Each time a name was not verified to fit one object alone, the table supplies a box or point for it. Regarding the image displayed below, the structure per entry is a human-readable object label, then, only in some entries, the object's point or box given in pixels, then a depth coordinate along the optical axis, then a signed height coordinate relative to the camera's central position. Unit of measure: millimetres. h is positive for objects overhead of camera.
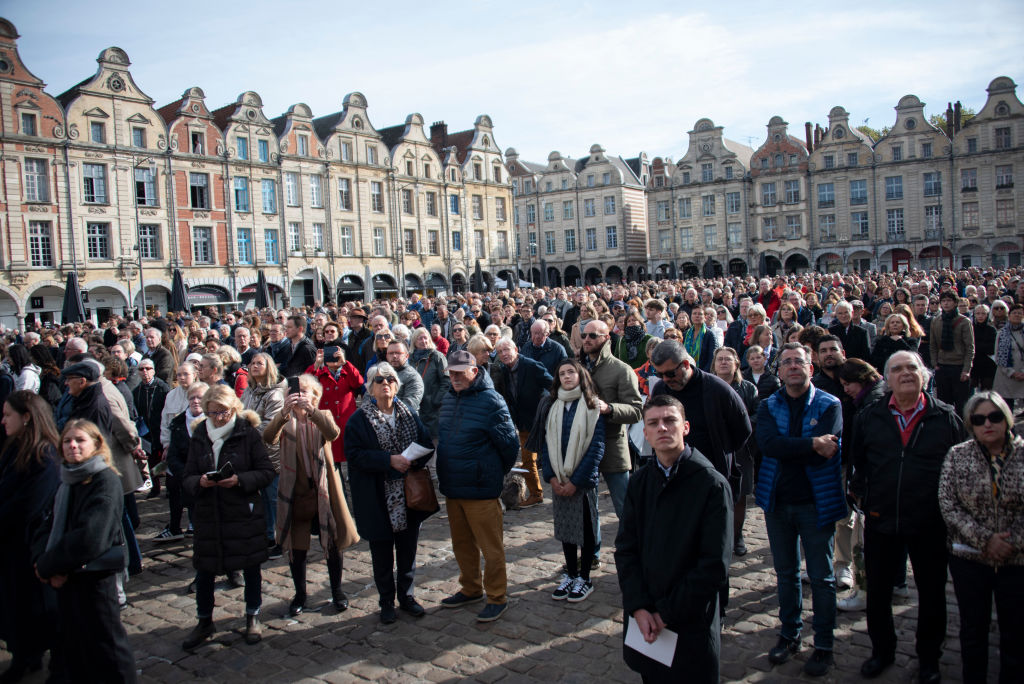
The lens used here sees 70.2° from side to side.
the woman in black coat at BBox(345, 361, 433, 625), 5238 -1191
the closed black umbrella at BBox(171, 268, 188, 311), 23031 +1159
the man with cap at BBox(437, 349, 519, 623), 5219 -1048
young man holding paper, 3266 -1165
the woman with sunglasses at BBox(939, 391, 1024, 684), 3668 -1221
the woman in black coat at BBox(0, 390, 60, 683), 4527 -1096
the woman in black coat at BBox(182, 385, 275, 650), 4930 -1181
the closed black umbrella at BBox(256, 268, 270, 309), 24745 +1190
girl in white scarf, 5367 -1139
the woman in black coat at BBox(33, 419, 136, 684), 4172 -1317
